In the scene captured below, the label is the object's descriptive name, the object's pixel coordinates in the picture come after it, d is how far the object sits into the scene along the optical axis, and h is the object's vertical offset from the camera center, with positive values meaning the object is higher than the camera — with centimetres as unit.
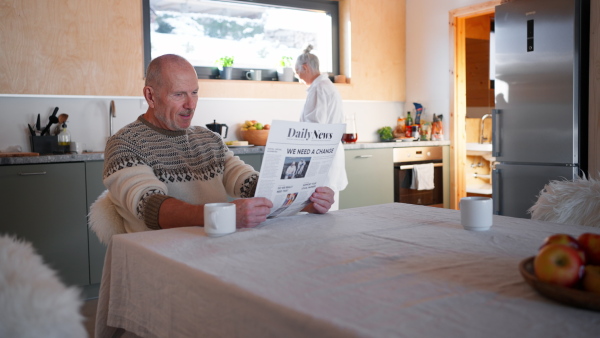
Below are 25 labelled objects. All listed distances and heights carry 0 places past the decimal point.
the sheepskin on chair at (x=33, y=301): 70 -20
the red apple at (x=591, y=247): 90 -18
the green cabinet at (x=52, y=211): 304 -36
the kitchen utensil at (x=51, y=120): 352 +16
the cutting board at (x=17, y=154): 312 -4
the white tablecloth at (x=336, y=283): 77 -24
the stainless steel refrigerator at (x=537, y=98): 365 +28
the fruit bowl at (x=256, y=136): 422 +5
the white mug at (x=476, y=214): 142 -19
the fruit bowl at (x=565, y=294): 77 -22
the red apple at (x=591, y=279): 80 -21
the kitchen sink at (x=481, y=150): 530 -10
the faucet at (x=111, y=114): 380 +22
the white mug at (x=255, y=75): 449 +55
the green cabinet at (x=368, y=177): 451 -30
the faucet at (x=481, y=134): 552 +6
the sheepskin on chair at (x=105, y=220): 173 -24
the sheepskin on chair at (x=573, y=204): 182 -22
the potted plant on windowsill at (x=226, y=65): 434 +62
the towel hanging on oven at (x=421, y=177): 479 -31
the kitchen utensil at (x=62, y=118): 358 +18
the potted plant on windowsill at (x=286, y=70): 462 +61
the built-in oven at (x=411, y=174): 477 -29
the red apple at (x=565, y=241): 89 -17
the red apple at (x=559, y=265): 82 -19
